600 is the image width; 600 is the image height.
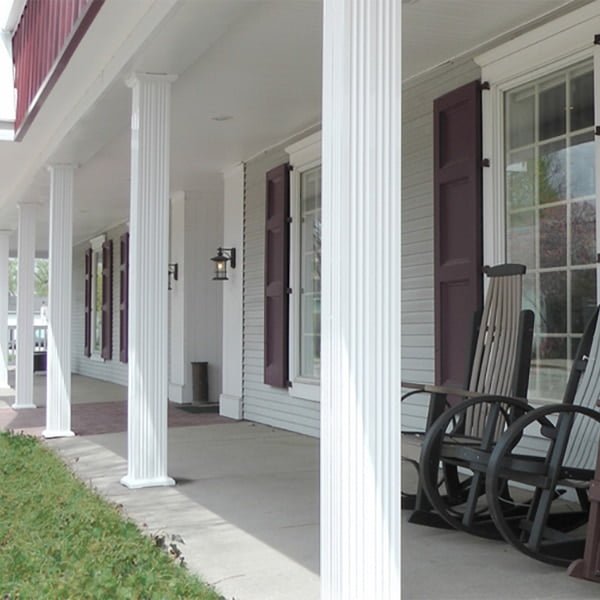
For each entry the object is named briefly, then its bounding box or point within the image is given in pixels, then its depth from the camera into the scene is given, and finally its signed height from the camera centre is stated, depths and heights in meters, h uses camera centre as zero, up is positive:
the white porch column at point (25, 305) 9.24 +0.05
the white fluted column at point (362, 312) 2.41 -0.01
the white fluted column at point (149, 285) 4.75 +0.14
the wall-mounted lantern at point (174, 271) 9.84 +0.45
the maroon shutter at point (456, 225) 4.71 +0.49
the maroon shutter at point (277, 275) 7.18 +0.30
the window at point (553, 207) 4.19 +0.54
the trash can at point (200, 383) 9.45 -0.85
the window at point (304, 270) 6.88 +0.33
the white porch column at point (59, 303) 6.96 +0.05
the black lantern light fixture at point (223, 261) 8.33 +0.49
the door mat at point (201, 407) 8.95 -1.09
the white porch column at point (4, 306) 12.24 +0.05
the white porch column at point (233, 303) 8.21 +0.06
